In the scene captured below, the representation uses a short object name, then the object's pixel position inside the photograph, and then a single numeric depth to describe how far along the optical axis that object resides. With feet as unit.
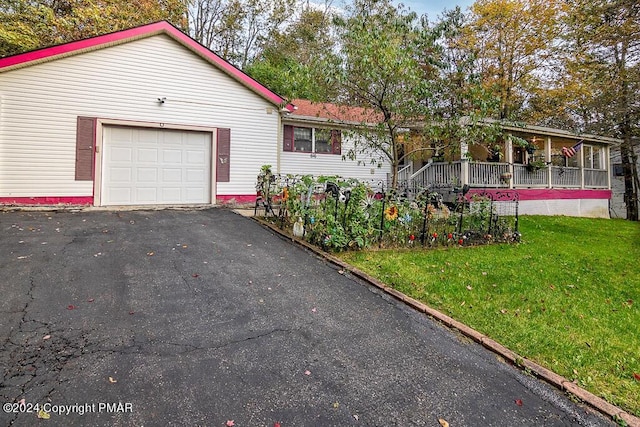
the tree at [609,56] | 28.89
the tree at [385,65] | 23.02
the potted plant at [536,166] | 44.27
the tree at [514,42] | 57.21
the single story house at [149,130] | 27.43
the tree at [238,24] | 73.00
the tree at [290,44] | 65.67
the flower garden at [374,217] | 19.39
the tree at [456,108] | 24.45
